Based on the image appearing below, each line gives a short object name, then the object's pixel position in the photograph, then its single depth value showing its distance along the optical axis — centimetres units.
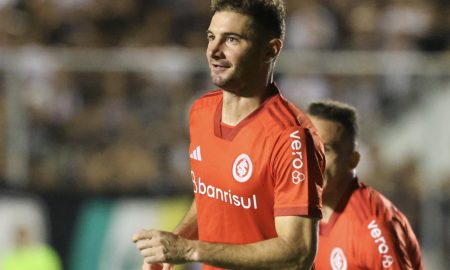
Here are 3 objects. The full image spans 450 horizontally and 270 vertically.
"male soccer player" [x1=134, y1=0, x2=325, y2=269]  848
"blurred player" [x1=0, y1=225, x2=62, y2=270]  1942
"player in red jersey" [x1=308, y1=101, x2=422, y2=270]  1039
